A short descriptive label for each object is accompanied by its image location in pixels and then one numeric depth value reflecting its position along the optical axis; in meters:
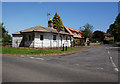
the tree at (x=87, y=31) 35.88
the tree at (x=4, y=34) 33.25
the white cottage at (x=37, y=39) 19.48
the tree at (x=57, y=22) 42.29
